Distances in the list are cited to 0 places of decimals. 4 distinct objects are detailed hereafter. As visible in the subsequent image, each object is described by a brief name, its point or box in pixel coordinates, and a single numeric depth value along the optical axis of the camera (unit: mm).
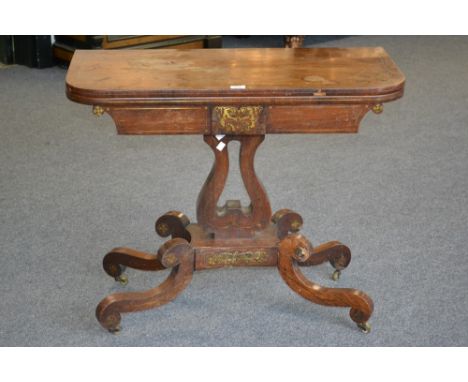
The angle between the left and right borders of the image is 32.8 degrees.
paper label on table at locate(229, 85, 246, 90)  2170
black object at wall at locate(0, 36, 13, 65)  5184
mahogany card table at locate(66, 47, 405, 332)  2180
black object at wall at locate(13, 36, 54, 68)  5059
